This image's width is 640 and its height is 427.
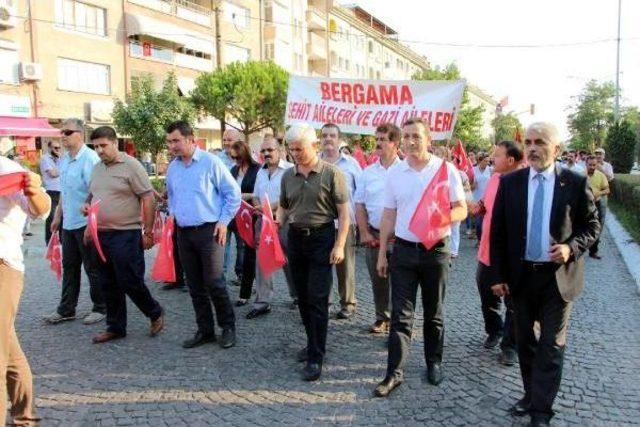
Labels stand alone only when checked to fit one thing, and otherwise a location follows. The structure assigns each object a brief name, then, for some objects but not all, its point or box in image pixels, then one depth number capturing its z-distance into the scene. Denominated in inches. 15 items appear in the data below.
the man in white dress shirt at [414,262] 161.6
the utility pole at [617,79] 1421.8
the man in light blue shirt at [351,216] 234.2
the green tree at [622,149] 958.4
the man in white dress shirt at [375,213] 212.2
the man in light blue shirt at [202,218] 197.2
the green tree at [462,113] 1958.7
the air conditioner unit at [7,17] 971.4
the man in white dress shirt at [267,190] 240.7
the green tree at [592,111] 2412.6
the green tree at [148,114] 987.3
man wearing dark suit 136.3
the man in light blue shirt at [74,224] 220.8
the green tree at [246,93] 1332.4
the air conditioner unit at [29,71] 1015.6
